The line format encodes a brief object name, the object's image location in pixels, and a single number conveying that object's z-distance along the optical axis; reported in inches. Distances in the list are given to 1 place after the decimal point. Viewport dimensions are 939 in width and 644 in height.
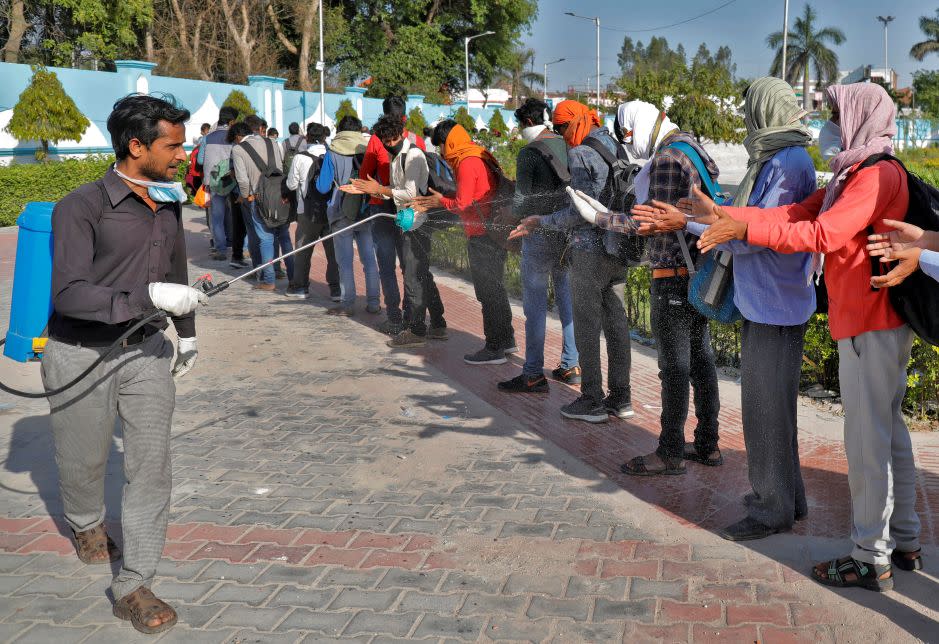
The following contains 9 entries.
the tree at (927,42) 3221.0
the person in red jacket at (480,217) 289.4
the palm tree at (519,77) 2317.9
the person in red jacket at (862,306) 138.9
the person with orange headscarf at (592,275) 227.1
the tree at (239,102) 1087.6
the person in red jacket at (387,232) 342.0
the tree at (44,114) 815.7
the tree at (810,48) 2970.0
